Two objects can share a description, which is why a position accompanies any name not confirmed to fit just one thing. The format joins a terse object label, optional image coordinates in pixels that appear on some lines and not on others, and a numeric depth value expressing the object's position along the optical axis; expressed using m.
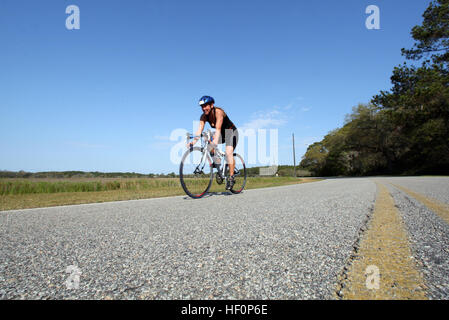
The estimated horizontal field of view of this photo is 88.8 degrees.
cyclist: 4.79
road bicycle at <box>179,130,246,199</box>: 4.79
